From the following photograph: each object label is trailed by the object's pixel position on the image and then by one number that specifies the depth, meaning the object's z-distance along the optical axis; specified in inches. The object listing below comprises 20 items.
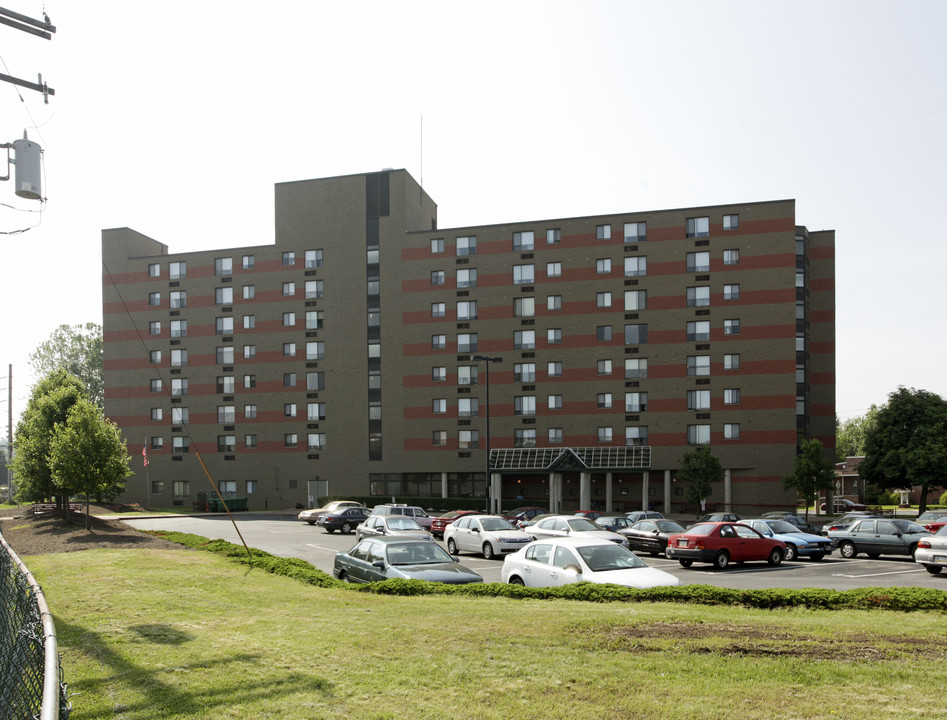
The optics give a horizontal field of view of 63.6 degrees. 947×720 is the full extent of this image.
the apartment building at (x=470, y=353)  2226.9
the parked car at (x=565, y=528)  1084.5
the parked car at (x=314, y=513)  1784.3
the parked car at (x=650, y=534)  1104.2
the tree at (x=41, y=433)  1510.8
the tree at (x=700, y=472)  2025.1
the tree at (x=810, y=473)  1870.0
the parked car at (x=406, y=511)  1563.0
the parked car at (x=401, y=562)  636.1
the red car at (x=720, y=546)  922.7
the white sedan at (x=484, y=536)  1045.8
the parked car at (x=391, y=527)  1144.2
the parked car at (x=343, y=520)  1561.6
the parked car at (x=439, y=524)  1494.8
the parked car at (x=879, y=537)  1055.6
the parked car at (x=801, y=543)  1052.5
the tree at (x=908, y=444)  2126.0
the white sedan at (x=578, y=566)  597.3
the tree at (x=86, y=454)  1273.4
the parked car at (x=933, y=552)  828.0
